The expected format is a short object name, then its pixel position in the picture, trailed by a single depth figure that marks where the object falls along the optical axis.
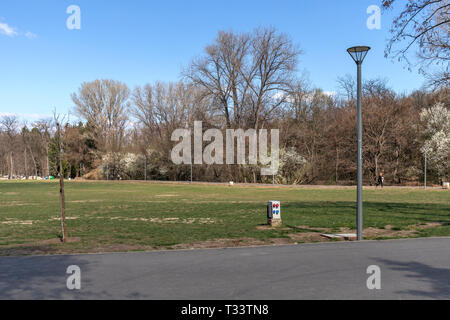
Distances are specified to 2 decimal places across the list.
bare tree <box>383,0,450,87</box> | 16.47
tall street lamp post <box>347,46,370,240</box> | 12.10
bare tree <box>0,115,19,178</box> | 105.66
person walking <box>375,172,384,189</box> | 47.95
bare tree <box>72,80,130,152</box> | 84.25
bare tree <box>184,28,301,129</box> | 59.81
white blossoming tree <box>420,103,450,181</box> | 51.53
